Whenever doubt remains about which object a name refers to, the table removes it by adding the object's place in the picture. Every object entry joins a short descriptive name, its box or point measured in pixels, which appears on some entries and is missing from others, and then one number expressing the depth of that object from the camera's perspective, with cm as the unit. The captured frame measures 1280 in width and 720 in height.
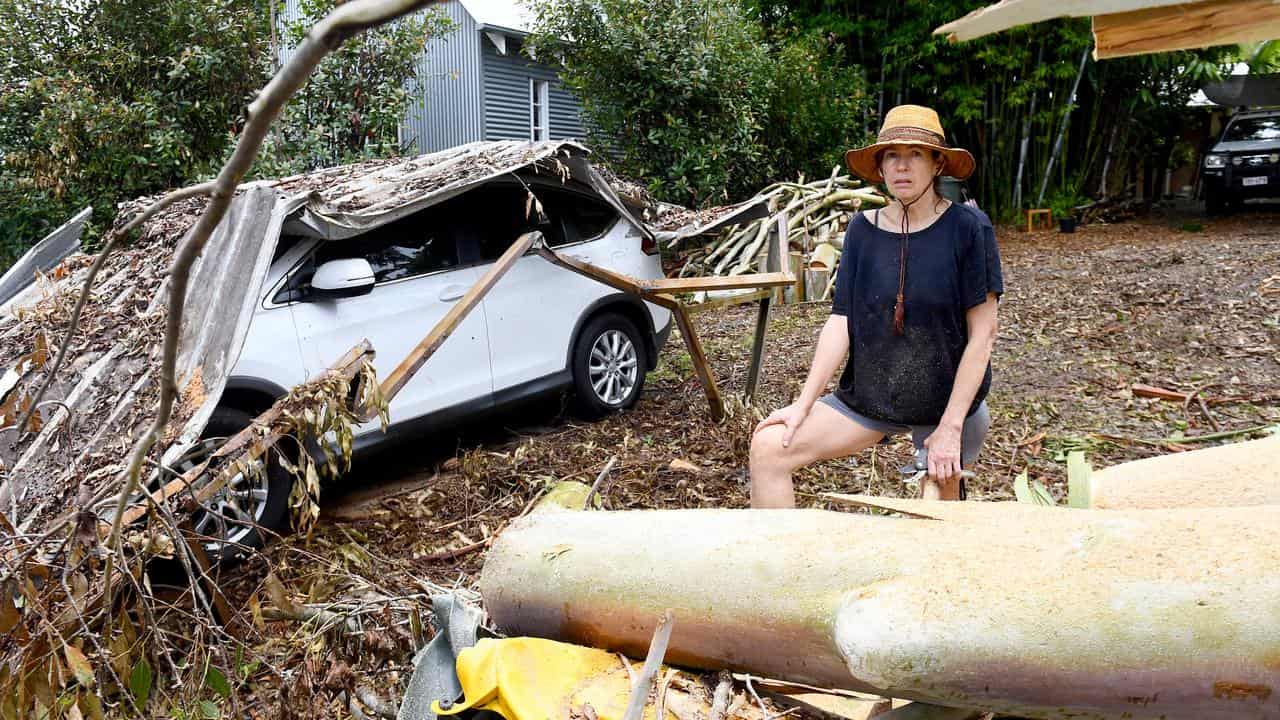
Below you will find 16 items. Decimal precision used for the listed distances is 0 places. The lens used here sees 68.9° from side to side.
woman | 291
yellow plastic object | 168
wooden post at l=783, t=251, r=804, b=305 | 1018
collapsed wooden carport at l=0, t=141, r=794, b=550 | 313
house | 1468
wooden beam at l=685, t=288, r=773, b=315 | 586
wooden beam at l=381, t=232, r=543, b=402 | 405
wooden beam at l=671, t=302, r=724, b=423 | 576
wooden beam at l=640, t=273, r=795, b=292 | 533
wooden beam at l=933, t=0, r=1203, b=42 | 234
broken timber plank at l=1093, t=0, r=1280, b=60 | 259
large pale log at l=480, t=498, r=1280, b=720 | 145
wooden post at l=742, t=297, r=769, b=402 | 612
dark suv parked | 1549
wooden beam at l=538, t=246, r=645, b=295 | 493
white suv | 453
